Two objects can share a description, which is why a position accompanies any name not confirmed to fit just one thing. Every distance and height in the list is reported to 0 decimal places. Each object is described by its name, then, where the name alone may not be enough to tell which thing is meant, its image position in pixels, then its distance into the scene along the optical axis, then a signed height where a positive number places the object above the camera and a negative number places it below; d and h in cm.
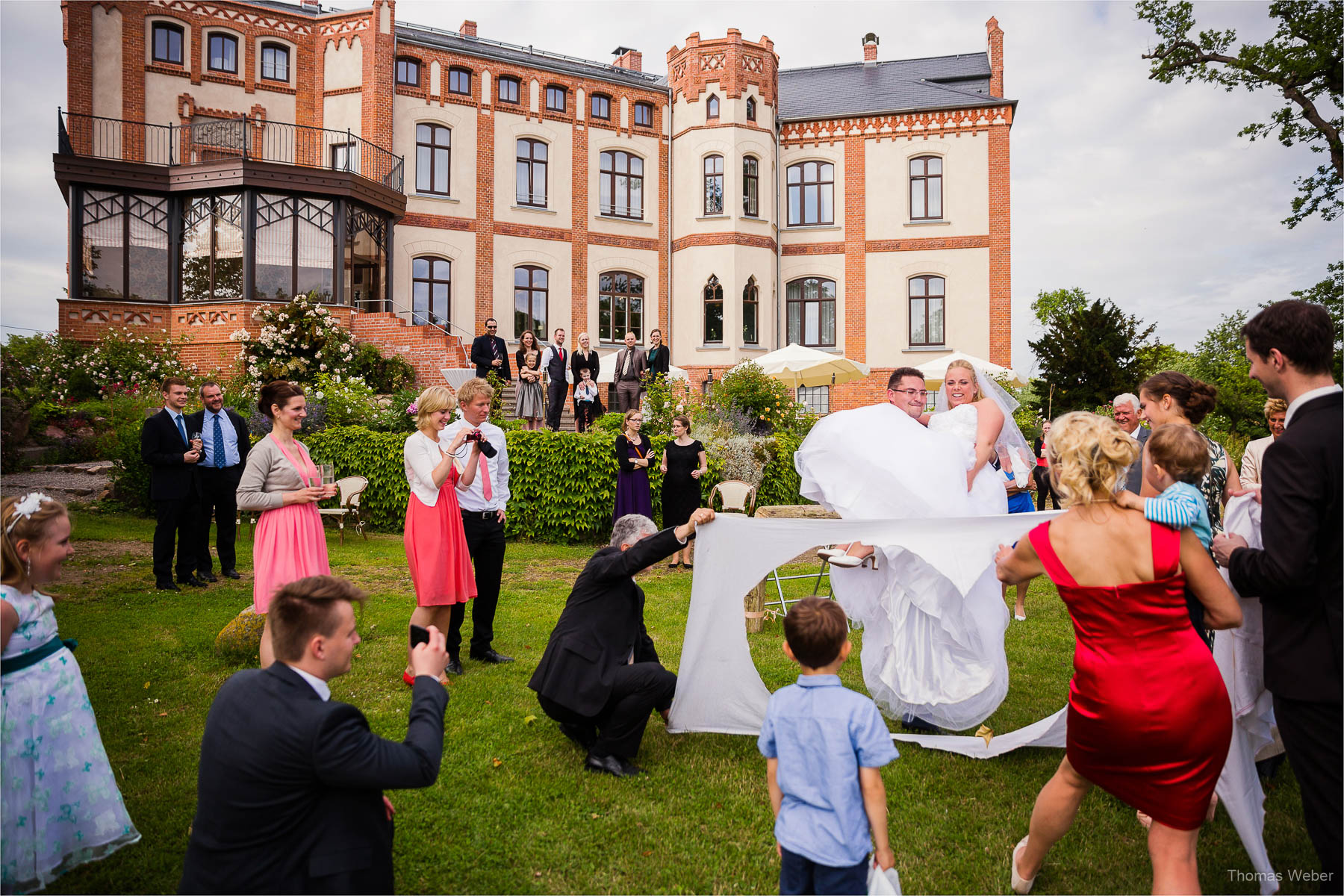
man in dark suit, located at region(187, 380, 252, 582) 893 -10
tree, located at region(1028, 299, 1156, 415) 2522 +321
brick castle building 2100 +839
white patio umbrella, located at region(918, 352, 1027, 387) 1883 +212
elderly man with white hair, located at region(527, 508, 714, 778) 421 -109
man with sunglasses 1586 +208
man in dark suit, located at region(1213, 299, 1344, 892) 257 -35
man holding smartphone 595 -51
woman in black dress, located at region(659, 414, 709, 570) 1032 -24
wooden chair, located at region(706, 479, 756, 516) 1072 -50
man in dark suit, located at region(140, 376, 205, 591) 855 -20
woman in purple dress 1052 -20
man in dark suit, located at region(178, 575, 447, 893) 228 -90
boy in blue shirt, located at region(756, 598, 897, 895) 241 -94
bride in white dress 444 -66
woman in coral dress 549 -46
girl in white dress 286 -100
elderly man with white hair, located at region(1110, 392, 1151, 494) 614 +33
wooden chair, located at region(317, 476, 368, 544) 1266 -56
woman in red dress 263 -65
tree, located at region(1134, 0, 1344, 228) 1711 +881
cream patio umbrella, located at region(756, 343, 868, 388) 1803 +209
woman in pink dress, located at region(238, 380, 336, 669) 482 -27
